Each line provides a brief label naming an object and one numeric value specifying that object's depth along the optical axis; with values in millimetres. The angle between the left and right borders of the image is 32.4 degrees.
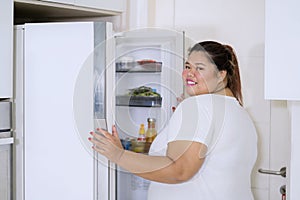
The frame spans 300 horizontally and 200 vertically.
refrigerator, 1801
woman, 1745
